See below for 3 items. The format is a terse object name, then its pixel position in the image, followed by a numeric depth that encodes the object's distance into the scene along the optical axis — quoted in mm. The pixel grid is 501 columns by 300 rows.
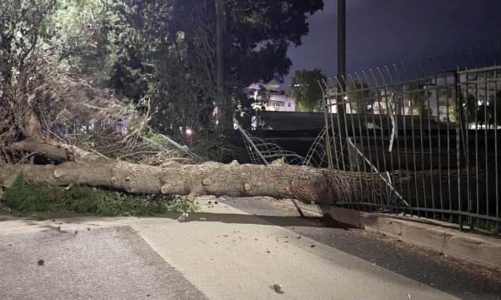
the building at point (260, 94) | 21761
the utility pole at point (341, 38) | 13656
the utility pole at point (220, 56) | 17141
